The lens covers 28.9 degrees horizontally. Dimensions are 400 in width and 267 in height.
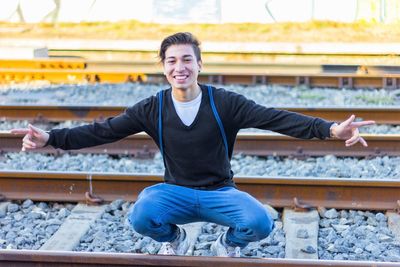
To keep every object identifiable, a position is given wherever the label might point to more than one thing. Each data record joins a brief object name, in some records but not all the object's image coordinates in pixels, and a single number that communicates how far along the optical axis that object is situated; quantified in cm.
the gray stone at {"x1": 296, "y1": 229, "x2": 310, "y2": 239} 542
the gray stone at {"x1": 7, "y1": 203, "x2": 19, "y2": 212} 617
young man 428
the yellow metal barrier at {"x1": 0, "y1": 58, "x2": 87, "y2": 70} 1302
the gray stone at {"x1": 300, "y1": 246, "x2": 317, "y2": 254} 510
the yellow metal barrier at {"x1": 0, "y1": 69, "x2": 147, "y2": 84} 1194
